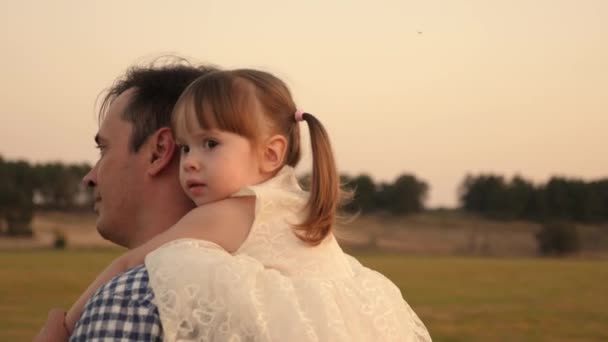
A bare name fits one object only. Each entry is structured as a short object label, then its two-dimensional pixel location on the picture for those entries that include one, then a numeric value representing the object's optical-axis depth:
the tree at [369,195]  62.62
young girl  1.87
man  2.46
